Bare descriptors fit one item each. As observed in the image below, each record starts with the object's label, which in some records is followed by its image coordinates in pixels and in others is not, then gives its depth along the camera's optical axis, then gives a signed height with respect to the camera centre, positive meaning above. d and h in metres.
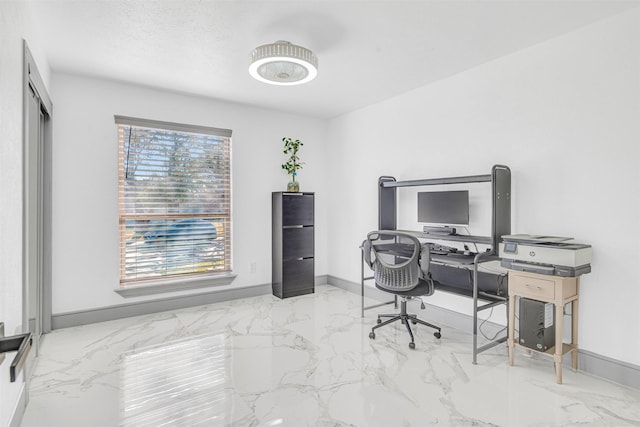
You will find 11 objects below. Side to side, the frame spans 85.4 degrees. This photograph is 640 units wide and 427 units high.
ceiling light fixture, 2.53 +1.12
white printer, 2.34 -0.33
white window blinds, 3.79 +0.11
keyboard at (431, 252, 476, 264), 2.90 -0.42
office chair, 3.00 -0.56
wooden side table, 2.39 -0.63
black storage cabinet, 4.54 -0.46
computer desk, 2.75 -0.68
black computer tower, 2.47 -0.83
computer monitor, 3.30 +0.02
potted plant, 4.65 +0.67
